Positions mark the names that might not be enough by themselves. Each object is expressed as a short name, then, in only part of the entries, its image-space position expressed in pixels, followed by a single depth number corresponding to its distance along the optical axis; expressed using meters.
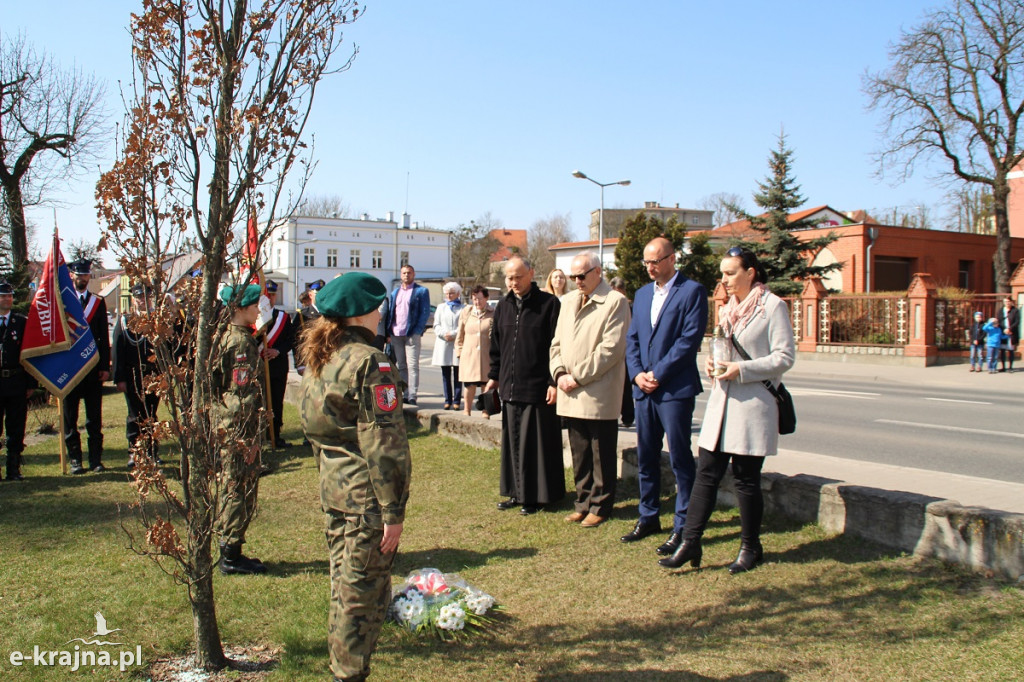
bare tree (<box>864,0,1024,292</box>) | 34.34
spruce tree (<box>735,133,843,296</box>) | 33.09
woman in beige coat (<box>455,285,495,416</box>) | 9.97
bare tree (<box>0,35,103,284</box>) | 25.47
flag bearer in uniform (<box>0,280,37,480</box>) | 7.79
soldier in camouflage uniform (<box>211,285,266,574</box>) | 3.62
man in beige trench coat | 5.75
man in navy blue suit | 5.21
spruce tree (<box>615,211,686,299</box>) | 38.91
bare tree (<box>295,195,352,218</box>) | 86.09
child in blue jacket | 21.14
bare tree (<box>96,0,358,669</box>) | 3.28
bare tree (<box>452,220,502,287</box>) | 85.00
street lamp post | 36.53
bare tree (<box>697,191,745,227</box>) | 34.16
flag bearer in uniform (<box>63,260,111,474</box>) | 8.12
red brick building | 38.03
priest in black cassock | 6.16
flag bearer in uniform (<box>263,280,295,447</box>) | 9.20
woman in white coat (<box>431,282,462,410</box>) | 11.59
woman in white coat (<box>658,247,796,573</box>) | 4.56
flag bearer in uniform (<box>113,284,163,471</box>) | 8.05
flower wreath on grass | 3.97
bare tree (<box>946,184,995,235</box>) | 51.17
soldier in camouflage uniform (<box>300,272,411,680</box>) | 3.21
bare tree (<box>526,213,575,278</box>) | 97.94
